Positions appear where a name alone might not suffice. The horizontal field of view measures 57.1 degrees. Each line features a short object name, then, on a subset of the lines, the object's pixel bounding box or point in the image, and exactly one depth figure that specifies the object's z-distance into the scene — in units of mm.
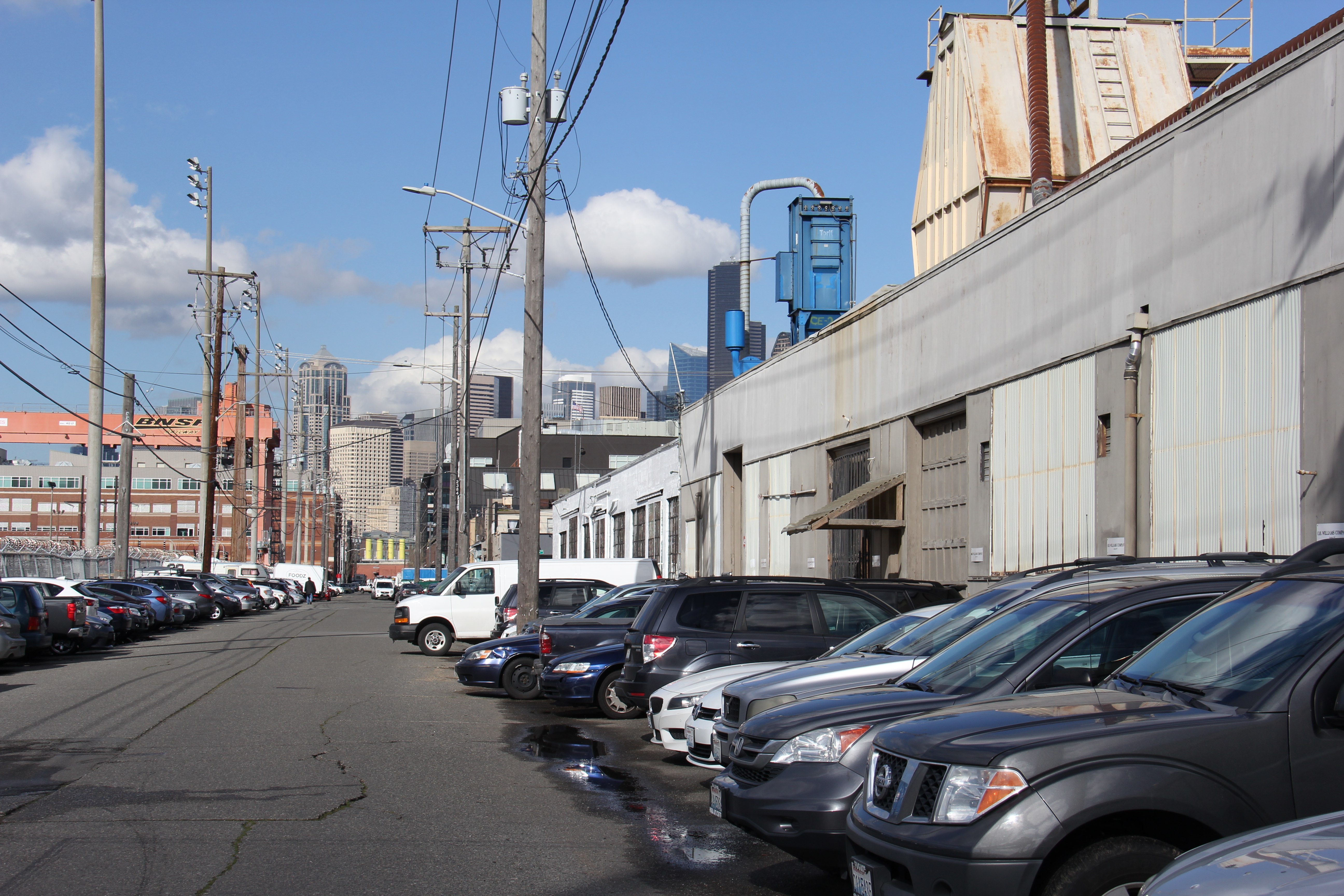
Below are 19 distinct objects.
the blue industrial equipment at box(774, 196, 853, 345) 30547
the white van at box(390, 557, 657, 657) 25891
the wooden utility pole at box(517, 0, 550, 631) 21531
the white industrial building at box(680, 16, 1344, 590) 11289
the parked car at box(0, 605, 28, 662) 20375
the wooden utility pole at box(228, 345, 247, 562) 66188
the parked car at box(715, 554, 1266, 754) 7852
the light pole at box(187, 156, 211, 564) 51562
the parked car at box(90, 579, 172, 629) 35375
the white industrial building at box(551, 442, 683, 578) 38531
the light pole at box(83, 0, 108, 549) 33219
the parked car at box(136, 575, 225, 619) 43875
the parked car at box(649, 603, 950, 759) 9969
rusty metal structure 21047
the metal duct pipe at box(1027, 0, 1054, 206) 19359
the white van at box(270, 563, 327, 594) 88875
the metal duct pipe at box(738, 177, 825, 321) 36719
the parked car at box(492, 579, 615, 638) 23344
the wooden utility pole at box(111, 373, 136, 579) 38688
